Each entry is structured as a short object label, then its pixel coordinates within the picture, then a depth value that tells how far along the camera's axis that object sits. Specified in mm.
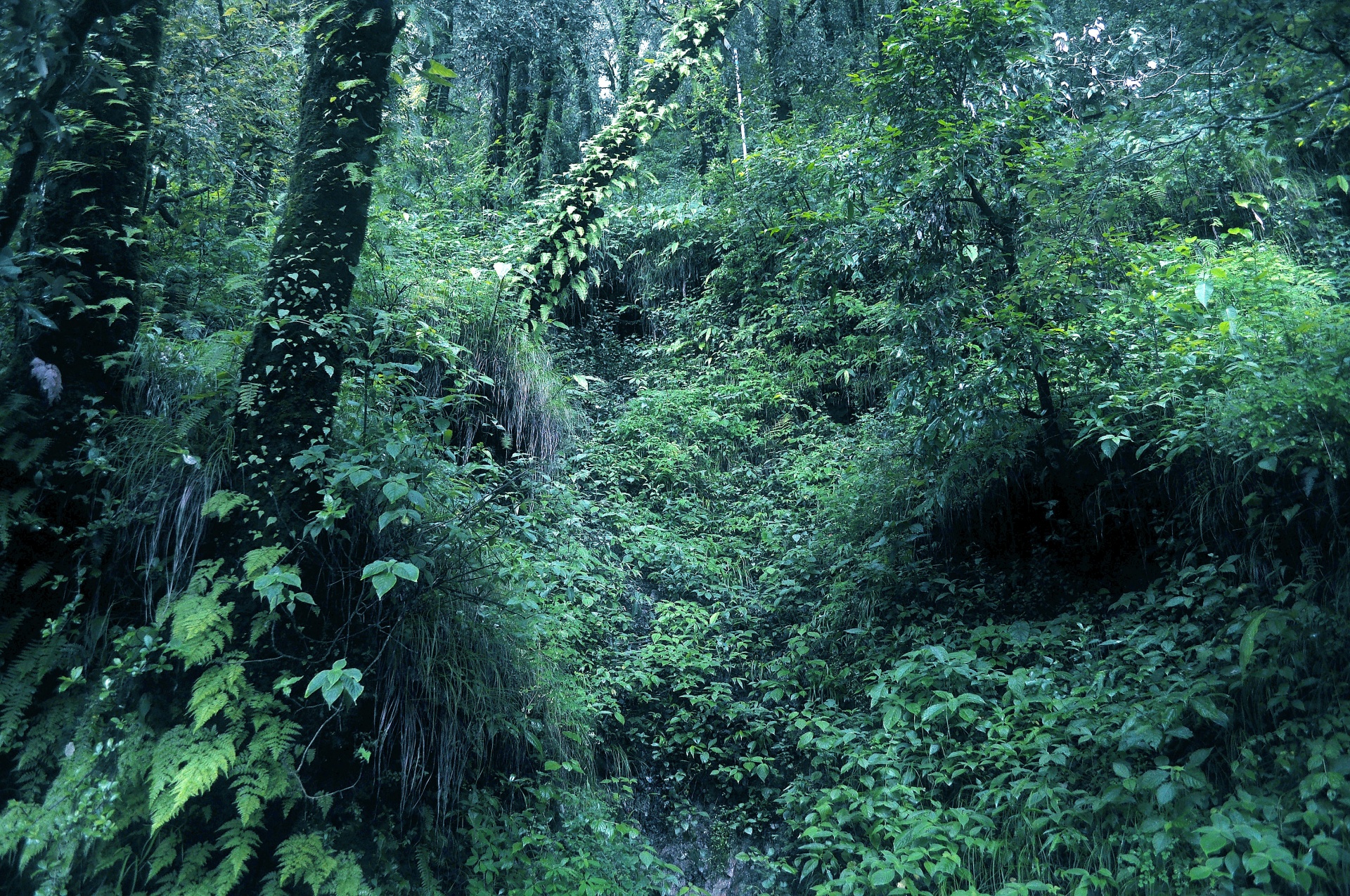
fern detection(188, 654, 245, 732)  3330
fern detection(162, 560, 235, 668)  3412
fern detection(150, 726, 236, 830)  3111
